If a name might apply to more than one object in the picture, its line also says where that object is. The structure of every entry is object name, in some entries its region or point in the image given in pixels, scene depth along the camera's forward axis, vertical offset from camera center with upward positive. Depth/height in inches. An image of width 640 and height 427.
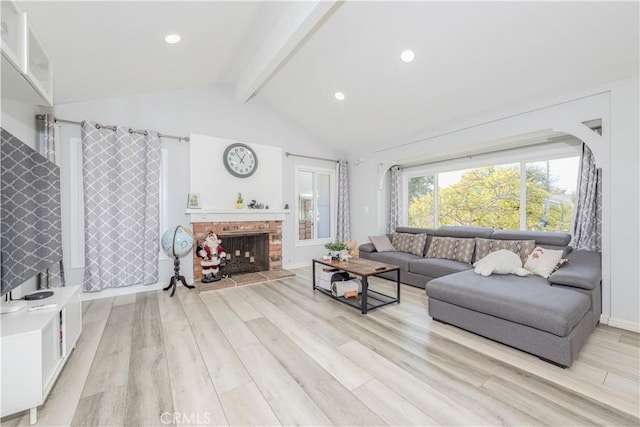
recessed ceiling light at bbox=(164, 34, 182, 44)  105.2 +67.9
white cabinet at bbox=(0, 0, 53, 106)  60.2 +38.0
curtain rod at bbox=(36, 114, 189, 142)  124.4 +44.0
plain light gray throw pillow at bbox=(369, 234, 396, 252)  188.5 -23.2
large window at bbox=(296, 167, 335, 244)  218.5 +5.7
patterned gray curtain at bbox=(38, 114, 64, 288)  123.0 +28.5
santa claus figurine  161.3 -26.2
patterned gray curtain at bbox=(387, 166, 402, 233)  216.8 +7.8
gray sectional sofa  79.6 -31.1
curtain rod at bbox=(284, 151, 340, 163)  207.9 +43.5
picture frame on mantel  163.3 +6.0
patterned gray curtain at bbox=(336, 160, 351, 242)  233.1 +4.2
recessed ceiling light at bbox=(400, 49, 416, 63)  119.1 +68.8
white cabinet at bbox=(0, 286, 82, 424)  55.0 -31.2
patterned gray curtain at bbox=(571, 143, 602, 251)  122.5 +2.3
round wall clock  179.7 +34.8
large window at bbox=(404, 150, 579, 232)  147.0 +9.6
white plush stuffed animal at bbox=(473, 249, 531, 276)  115.4 -23.6
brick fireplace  165.9 -15.8
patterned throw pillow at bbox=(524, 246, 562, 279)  114.4 -22.0
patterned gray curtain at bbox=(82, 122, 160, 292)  136.2 +3.0
